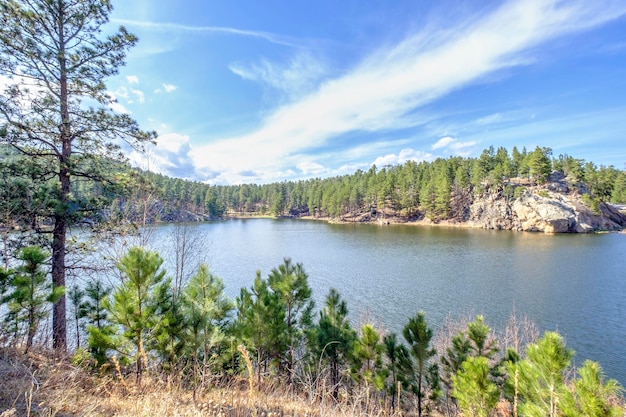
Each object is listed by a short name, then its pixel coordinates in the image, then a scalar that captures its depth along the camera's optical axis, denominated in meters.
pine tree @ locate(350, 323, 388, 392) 6.50
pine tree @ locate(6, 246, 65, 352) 3.91
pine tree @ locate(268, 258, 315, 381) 7.43
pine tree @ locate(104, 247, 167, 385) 4.41
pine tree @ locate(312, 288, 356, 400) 6.82
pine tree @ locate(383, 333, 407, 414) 6.59
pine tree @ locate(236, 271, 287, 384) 6.37
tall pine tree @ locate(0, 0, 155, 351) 5.80
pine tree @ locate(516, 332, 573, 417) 3.27
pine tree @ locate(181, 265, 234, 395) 4.88
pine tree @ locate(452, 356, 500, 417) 4.63
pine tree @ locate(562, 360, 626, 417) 2.83
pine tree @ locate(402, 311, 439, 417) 6.33
